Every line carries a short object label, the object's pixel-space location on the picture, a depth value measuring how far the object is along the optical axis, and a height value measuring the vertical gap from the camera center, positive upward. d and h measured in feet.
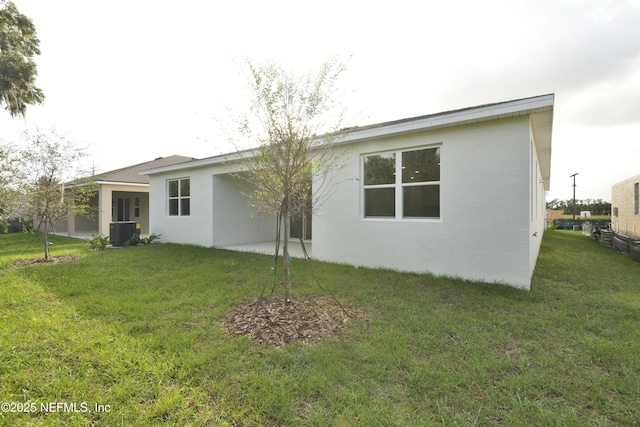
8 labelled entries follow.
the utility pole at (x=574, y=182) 105.68 +11.24
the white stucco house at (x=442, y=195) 16.70 +1.17
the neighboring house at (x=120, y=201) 46.26 +2.19
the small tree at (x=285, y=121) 12.71 +4.05
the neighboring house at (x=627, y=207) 38.01 +0.88
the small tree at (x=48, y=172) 25.14 +3.60
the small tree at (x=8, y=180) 26.32 +2.95
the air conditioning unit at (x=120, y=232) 35.09 -2.39
